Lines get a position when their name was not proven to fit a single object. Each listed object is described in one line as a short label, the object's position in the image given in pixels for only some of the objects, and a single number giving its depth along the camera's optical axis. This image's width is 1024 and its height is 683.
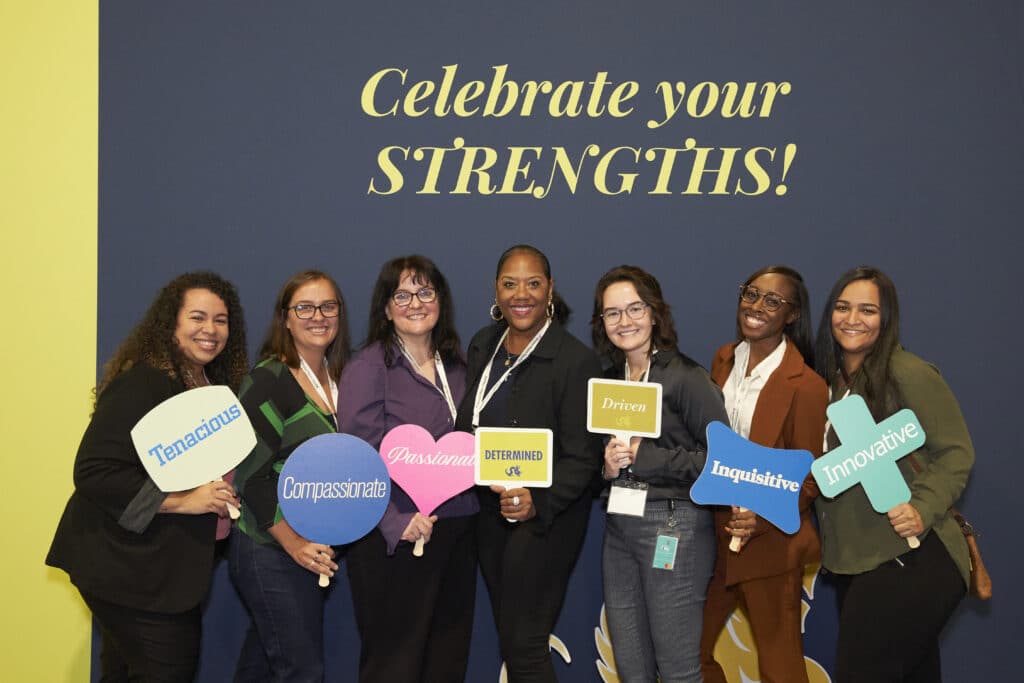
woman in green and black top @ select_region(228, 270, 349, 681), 2.45
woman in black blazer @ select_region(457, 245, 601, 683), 2.45
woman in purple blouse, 2.46
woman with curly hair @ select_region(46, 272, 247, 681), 2.30
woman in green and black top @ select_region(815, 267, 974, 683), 2.31
